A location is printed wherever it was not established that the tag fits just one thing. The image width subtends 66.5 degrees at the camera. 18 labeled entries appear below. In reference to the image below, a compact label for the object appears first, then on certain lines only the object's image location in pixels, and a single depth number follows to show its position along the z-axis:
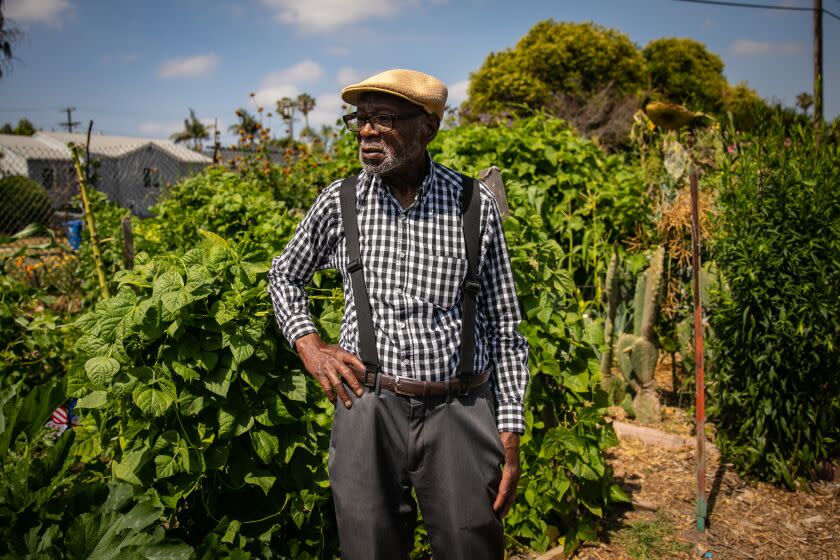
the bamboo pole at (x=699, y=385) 3.31
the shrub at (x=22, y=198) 16.39
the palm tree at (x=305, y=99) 49.94
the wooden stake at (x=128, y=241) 3.92
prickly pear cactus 4.71
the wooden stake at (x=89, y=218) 3.35
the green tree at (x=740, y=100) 21.64
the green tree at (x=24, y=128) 62.72
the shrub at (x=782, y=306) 3.60
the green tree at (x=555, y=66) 25.77
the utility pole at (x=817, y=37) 14.32
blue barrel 10.50
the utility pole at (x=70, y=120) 52.26
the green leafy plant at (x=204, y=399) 2.16
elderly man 1.89
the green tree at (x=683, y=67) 30.95
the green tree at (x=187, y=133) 67.71
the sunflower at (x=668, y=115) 6.85
